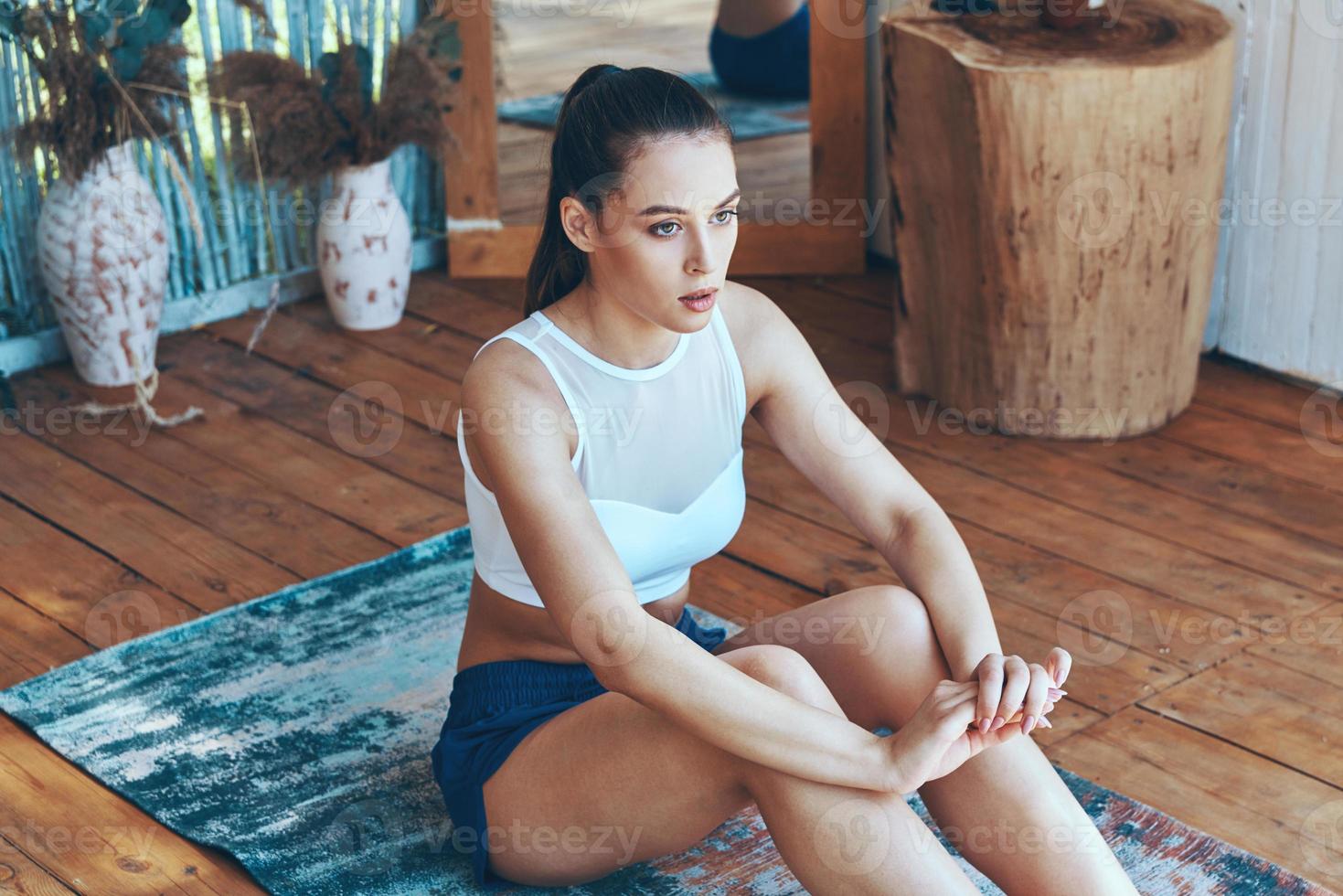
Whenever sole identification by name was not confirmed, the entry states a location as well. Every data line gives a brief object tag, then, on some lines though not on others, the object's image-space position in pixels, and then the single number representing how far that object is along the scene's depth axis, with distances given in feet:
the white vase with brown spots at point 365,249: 11.52
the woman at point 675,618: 4.79
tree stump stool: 9.00
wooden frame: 12.06
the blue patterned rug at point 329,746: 5.90
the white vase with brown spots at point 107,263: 10.27
